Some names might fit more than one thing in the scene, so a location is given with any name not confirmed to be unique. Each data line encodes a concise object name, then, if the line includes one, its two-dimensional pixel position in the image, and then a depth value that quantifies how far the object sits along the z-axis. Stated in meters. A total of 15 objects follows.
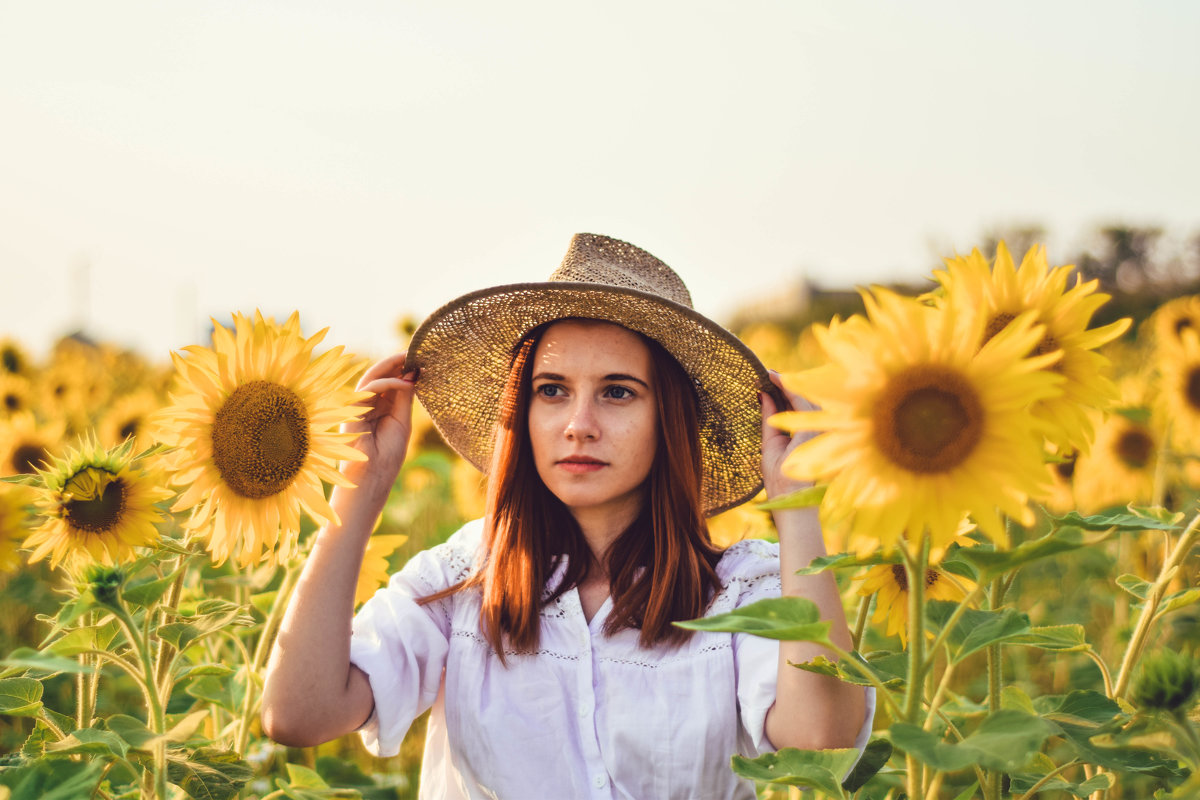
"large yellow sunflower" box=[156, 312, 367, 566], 1.52
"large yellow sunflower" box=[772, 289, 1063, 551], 0.96
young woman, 1.60
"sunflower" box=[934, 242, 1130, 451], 1.20
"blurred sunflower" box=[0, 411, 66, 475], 2.59
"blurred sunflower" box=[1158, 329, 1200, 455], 2.95
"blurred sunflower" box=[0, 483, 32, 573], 1.47
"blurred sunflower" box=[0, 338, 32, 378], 5.04
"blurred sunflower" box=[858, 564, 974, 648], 1.64
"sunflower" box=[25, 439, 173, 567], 1.52
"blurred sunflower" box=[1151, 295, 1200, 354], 3.35
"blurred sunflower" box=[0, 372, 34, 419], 4.29
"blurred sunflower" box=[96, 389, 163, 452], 3.53
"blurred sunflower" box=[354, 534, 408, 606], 1.95
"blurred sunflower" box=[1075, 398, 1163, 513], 3.22
